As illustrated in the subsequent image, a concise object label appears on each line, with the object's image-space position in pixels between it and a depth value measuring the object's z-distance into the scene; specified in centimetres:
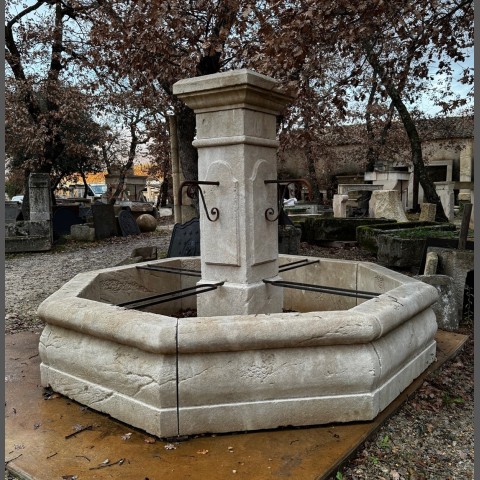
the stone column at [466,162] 2661
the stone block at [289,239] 824
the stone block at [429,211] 1262
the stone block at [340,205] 1536
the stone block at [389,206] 1456
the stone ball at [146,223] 1605
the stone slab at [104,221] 1372
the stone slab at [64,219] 1466
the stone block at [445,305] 469
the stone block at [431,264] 530
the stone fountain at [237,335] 265
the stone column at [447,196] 1625
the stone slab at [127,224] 1459
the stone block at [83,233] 1349
